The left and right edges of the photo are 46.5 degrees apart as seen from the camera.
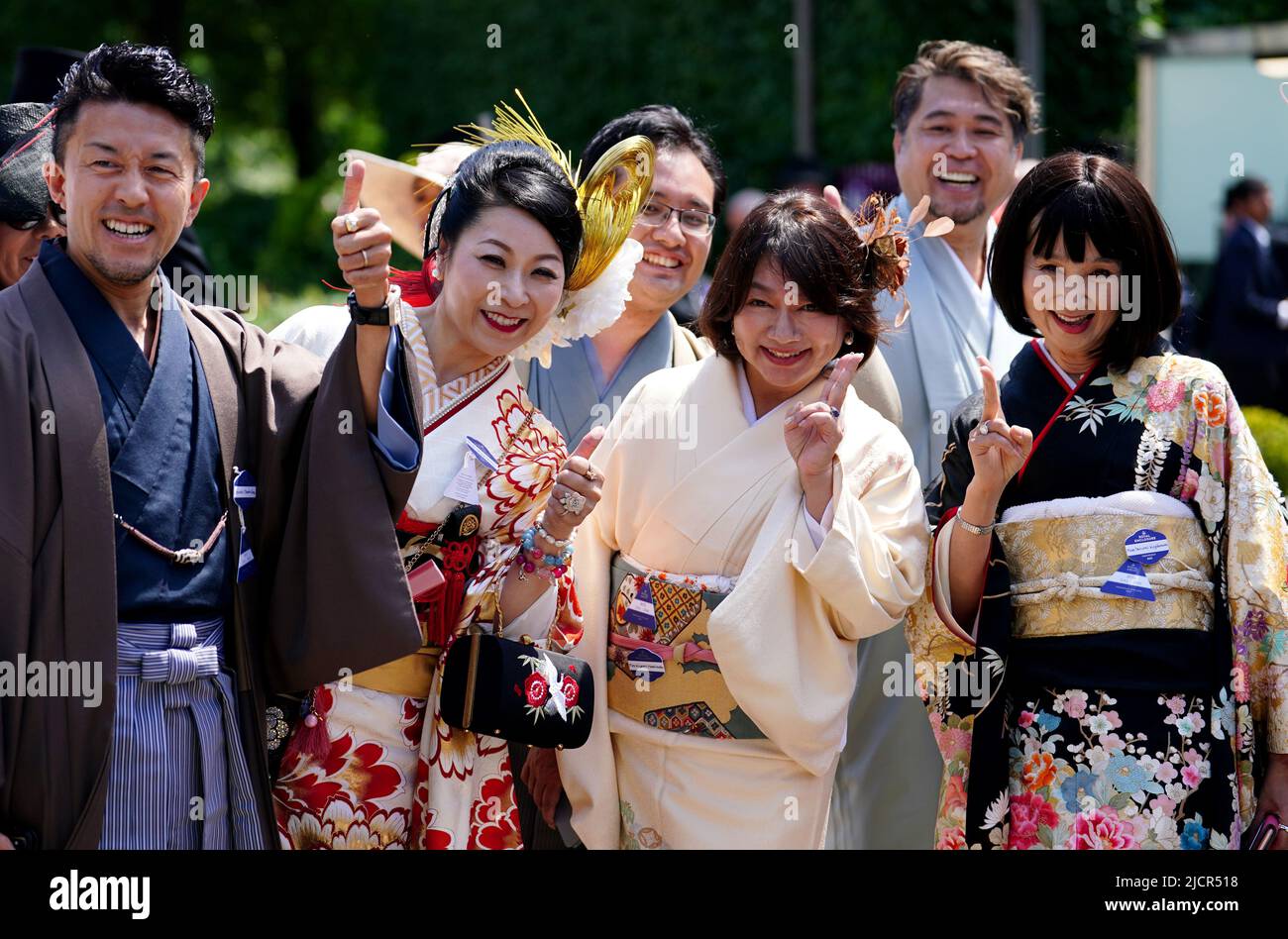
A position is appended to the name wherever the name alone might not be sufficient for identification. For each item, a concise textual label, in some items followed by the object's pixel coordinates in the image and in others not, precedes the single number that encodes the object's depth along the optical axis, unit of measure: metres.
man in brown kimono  2.72
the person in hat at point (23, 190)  3.87
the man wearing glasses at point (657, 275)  4.18
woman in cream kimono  3.32
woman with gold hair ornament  3.16
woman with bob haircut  3.20
